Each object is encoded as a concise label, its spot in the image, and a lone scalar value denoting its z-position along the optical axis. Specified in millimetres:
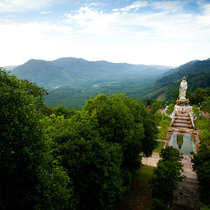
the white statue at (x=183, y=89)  47778
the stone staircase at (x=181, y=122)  34853
